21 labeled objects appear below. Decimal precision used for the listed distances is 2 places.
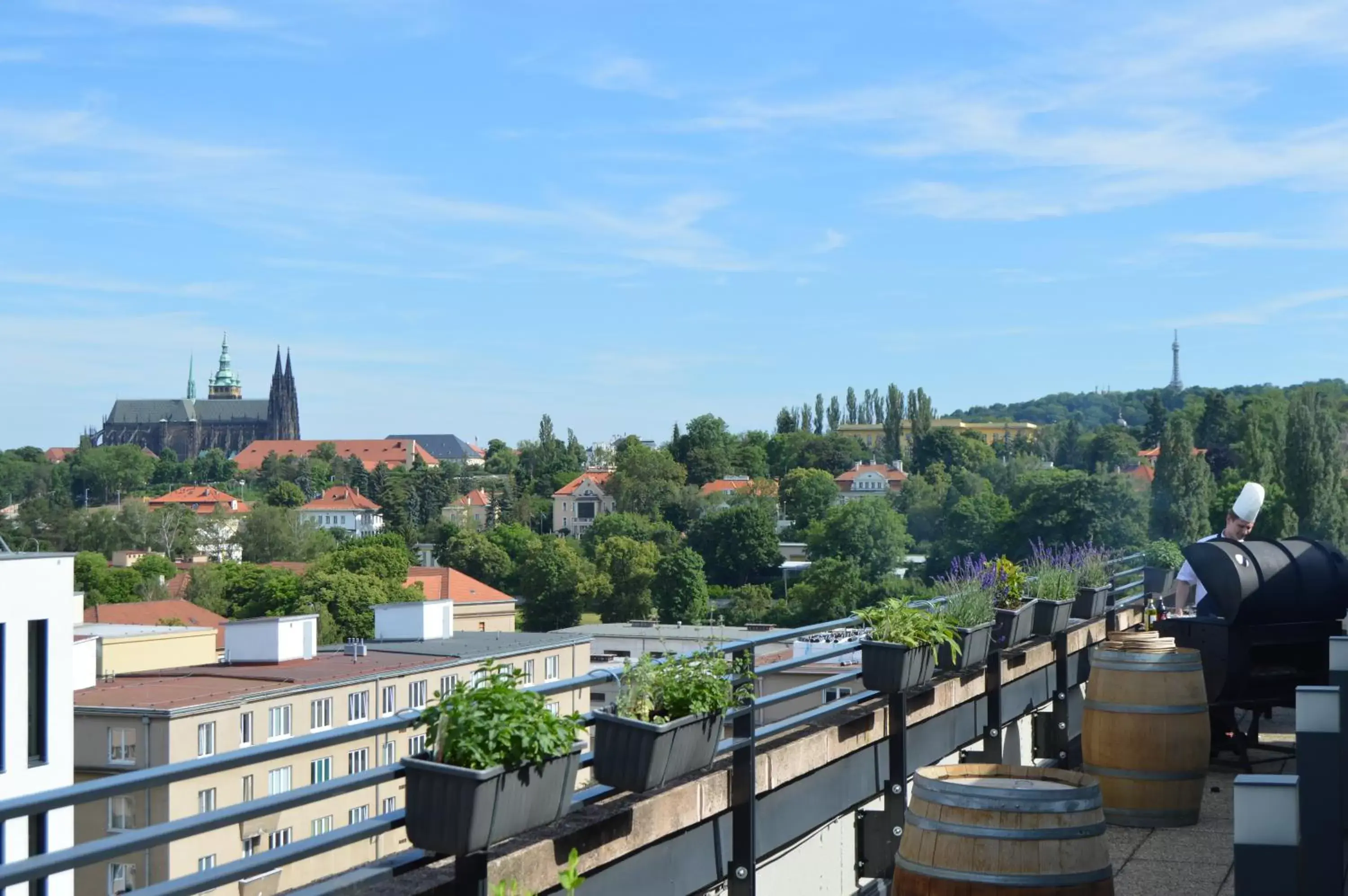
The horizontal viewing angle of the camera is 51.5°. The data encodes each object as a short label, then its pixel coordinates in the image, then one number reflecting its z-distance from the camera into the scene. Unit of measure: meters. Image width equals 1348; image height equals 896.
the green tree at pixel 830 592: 87.56
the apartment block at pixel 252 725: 34.22
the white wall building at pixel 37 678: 14.12
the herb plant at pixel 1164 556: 12.23
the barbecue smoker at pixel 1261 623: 6.38
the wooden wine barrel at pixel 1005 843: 3.43
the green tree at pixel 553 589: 99.56
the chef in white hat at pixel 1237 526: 6.83
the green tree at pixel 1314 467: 48.88
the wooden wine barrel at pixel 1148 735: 5.55
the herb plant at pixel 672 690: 3.80
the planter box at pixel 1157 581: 9.62
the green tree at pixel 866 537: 95.31
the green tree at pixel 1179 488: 59.19
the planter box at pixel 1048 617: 7.31
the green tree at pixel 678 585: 96.12
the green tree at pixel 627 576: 98.75
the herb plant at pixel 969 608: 6.31
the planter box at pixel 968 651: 6.00
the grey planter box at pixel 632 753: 3.67
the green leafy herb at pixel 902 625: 5.46
